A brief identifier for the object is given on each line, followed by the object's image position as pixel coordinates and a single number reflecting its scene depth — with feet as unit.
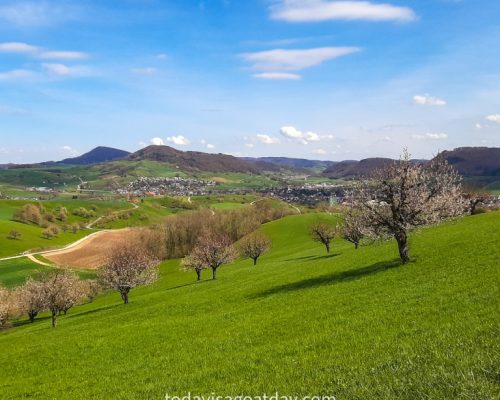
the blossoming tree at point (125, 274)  201.77
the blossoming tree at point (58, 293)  192.65
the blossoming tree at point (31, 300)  242.78
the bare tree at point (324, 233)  251.60
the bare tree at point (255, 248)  281.74
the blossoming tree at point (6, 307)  237.18
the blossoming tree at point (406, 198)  118.32
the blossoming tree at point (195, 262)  234.58
